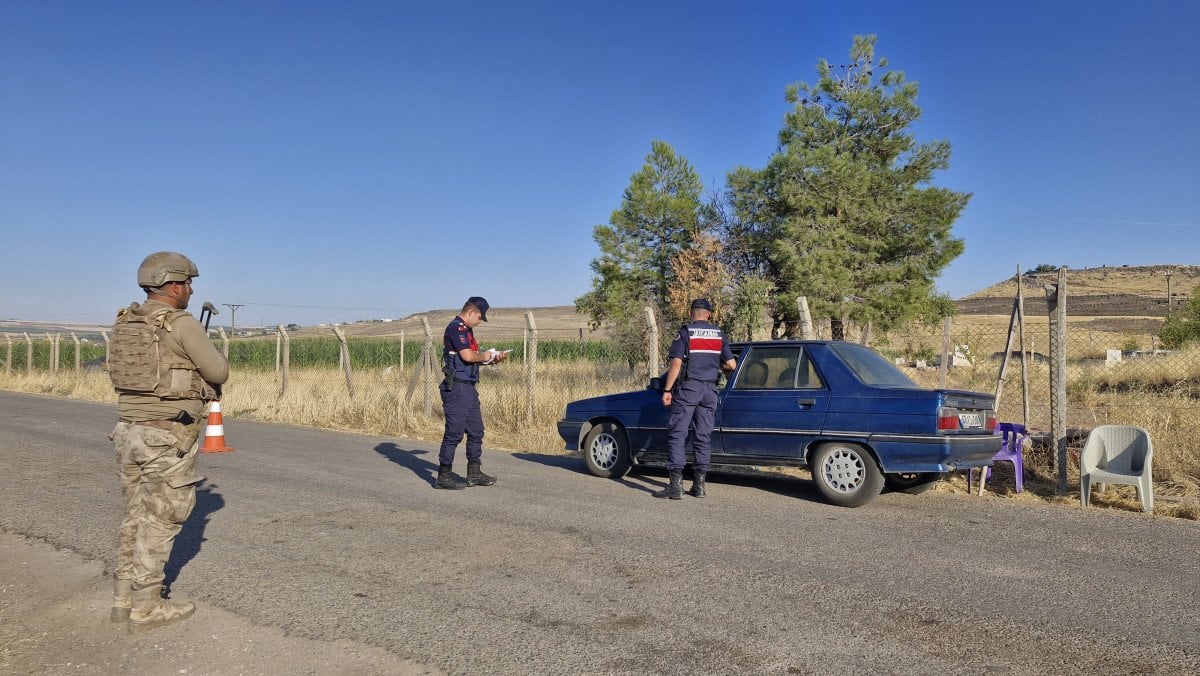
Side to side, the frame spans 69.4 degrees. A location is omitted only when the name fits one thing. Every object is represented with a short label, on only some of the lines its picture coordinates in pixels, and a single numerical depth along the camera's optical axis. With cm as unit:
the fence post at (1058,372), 835
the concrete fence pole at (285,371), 1859
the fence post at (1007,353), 954
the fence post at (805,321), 1052
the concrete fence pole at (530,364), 1384
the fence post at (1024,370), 965
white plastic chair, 747
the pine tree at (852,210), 1955
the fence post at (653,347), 1234
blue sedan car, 735
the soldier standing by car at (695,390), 809
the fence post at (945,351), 1034
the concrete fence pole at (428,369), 1541
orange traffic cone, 1123
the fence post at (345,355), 1727
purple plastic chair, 842
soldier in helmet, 424
